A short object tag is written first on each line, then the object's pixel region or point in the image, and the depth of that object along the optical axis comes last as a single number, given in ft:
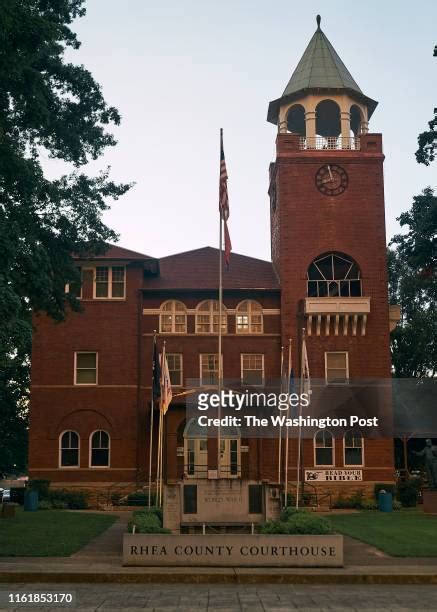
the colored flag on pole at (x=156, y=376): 99.09
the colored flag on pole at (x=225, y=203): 91.09
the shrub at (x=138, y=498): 131.03
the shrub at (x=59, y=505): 132.26
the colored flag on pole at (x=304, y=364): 93.61
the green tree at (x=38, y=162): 79.41
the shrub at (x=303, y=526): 63.36
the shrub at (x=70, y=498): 133.90
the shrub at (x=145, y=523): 67.77
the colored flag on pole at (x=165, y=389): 95.14
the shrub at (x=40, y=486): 135.78
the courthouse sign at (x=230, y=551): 58.13
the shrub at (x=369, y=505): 132.26
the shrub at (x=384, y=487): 137.69
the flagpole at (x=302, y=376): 92.12
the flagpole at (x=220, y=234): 92.84
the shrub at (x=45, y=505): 128.77
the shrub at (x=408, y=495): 133.69
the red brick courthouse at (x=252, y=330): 140.26
